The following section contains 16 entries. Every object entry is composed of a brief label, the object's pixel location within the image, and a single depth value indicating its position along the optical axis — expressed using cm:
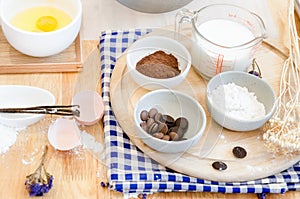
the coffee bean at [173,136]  96
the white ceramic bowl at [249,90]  99
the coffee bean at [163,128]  96
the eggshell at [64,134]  98
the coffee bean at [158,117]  98
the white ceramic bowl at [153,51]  102
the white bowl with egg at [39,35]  103
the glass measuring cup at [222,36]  104
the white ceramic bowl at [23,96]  102
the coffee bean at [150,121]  97
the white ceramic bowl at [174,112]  96
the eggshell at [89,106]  101
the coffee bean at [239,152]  97
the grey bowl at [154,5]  112
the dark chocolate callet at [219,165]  96
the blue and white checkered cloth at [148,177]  94
